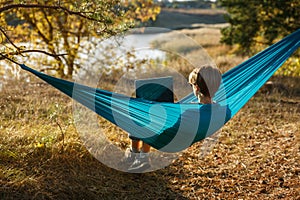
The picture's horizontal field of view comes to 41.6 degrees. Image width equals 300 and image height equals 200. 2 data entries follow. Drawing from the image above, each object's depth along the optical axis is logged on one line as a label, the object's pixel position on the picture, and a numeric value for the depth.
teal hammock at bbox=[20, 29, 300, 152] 2.39
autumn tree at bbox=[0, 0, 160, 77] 5.23
